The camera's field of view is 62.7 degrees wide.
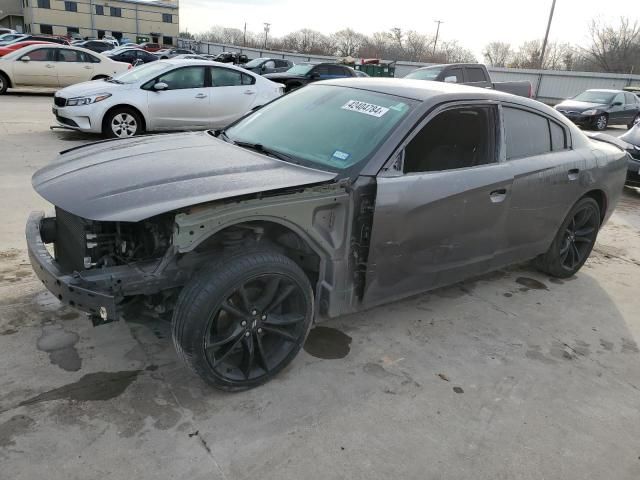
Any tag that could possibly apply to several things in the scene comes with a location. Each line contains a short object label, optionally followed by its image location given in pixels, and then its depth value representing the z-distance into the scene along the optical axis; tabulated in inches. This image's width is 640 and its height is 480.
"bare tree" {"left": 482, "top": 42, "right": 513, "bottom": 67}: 2639.5
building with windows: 2851.9
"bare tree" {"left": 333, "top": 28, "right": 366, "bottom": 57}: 3125.0
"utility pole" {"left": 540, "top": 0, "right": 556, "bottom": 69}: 1284.2
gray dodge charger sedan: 100.7
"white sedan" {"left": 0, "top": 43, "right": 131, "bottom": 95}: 593.9
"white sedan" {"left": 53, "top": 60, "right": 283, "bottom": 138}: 354.3
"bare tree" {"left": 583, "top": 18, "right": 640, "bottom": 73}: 1822.1
